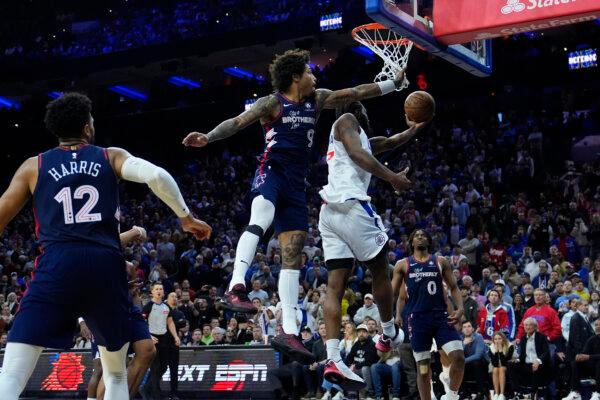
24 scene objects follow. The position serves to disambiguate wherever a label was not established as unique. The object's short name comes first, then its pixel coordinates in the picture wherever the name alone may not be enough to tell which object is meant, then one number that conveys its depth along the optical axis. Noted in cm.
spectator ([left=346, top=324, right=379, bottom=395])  1519
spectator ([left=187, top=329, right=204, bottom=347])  1798
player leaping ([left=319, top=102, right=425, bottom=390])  761
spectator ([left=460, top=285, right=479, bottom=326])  1547
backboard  989
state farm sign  1050
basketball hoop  902
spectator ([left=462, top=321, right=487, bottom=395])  1460
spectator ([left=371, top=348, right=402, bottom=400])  1505
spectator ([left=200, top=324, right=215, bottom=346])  1816
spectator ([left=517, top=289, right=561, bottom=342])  1443
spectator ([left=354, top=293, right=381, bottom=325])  1633
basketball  805
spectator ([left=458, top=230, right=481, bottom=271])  1917
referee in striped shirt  1505
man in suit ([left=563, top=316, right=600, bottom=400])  1388
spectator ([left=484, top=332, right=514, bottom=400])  1430
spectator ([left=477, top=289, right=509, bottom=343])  1496
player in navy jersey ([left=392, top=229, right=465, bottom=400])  1071
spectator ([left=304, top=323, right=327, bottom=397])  1532
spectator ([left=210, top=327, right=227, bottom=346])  1780
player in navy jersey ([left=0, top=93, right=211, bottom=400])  533
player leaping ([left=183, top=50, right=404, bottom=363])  712
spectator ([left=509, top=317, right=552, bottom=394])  1414
